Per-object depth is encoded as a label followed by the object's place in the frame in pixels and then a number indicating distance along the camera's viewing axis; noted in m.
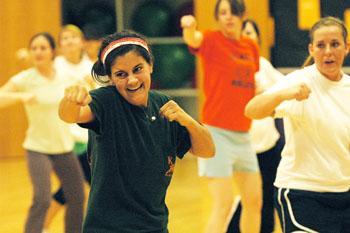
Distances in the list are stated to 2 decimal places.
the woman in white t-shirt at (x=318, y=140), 7.31
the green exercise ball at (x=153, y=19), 22.53
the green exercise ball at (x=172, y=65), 22.58
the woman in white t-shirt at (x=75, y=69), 11.98
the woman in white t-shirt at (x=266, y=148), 11.57
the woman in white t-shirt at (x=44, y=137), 11.00
